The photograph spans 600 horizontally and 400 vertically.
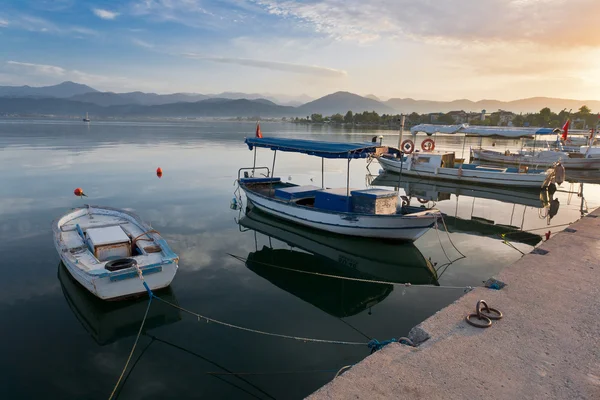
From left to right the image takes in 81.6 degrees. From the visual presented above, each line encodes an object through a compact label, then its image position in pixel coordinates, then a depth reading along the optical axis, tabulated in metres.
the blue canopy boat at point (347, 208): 15.61
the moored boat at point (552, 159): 39.31
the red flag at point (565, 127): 41.27
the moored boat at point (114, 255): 10.03
